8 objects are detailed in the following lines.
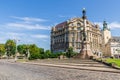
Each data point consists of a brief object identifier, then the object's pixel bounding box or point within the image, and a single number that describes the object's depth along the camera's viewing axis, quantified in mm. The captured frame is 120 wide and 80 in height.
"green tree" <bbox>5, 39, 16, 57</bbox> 47798
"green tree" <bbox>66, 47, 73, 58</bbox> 31091
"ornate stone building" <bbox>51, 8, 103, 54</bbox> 47166
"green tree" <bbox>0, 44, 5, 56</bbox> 48294
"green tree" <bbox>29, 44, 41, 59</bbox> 43471
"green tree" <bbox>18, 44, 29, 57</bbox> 46490
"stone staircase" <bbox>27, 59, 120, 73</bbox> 13377
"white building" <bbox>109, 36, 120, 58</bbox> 57024
